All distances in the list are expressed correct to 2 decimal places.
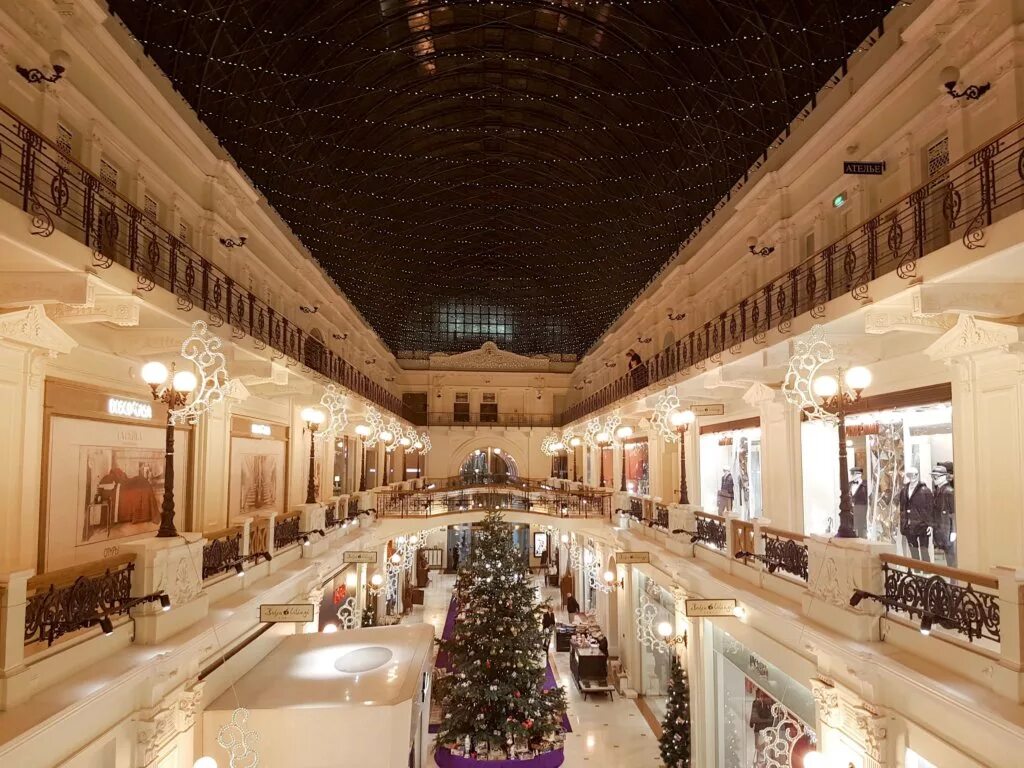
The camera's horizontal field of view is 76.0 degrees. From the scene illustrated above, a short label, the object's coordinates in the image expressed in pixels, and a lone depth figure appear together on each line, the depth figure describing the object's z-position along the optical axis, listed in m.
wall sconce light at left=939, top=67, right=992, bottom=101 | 7.66
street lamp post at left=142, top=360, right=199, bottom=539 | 6.91
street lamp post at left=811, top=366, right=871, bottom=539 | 7.12
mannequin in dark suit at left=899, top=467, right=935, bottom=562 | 8.86
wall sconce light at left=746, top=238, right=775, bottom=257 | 13.78
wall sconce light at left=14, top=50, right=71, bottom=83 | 8.00
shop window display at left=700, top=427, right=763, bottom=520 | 14.80
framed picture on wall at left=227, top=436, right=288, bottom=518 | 14.68
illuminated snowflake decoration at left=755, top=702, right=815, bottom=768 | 8.39
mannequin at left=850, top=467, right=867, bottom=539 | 10.38
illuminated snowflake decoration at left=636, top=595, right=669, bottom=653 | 16.44
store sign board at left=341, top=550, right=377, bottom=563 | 14.06
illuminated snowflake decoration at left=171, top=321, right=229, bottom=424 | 7.31
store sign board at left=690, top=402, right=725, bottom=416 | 16.28
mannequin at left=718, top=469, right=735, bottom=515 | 16.22
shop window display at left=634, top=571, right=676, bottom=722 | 15.90
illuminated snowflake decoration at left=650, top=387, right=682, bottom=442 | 14.35
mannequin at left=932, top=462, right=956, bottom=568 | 8.34
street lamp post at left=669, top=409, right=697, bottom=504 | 12.26
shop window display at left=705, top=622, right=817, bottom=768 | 8.30
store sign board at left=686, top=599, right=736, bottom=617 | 8.85
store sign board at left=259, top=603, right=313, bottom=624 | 8.86
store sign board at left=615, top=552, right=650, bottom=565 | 13.23
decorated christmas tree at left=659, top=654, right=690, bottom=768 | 12.10
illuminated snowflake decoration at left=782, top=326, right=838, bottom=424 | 7.55
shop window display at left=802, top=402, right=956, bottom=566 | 8.54
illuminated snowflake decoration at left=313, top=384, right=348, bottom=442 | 15.57
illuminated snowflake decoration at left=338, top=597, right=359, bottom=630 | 16.51
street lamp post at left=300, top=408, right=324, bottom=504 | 12.73
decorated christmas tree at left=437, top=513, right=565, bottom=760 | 11.78
